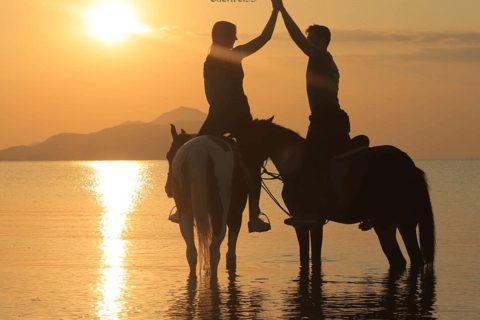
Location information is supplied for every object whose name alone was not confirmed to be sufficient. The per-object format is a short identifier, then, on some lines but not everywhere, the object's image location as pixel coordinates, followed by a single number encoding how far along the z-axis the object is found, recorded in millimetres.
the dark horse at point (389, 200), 12883
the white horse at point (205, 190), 12250
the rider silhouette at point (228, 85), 13320
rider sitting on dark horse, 13375
